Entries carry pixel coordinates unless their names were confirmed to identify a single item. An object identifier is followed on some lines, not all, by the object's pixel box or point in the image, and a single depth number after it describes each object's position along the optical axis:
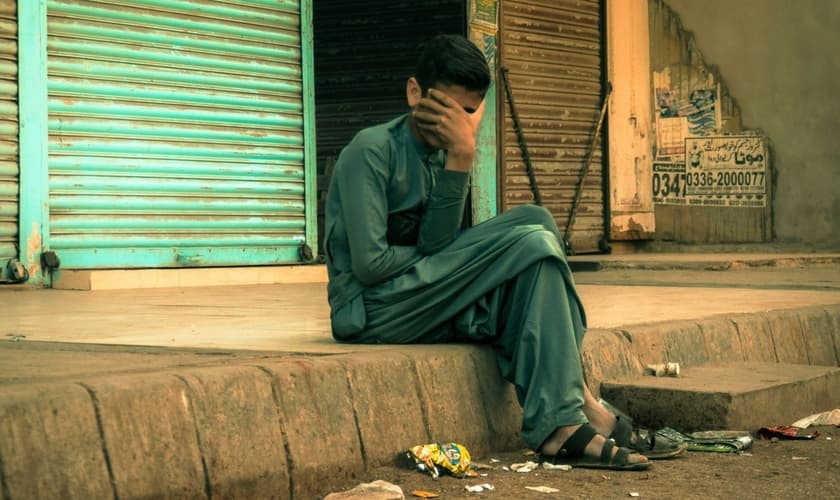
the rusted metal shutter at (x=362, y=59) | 13.52
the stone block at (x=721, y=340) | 5.45
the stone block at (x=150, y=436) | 2.96
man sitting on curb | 3.85
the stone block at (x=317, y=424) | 3.42
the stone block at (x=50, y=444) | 2.73
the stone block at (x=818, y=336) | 6.11
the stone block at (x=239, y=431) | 3.17
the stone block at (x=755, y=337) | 5.69
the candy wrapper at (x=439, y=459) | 3.71
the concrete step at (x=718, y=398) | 4.47
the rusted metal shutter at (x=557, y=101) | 13.59
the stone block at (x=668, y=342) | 5.05
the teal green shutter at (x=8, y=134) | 8.24
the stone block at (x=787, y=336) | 5.89
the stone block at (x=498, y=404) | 4.19
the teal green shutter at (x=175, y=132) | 8.68
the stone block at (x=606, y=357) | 4.71
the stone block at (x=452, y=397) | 3.97
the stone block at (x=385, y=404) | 3.69
